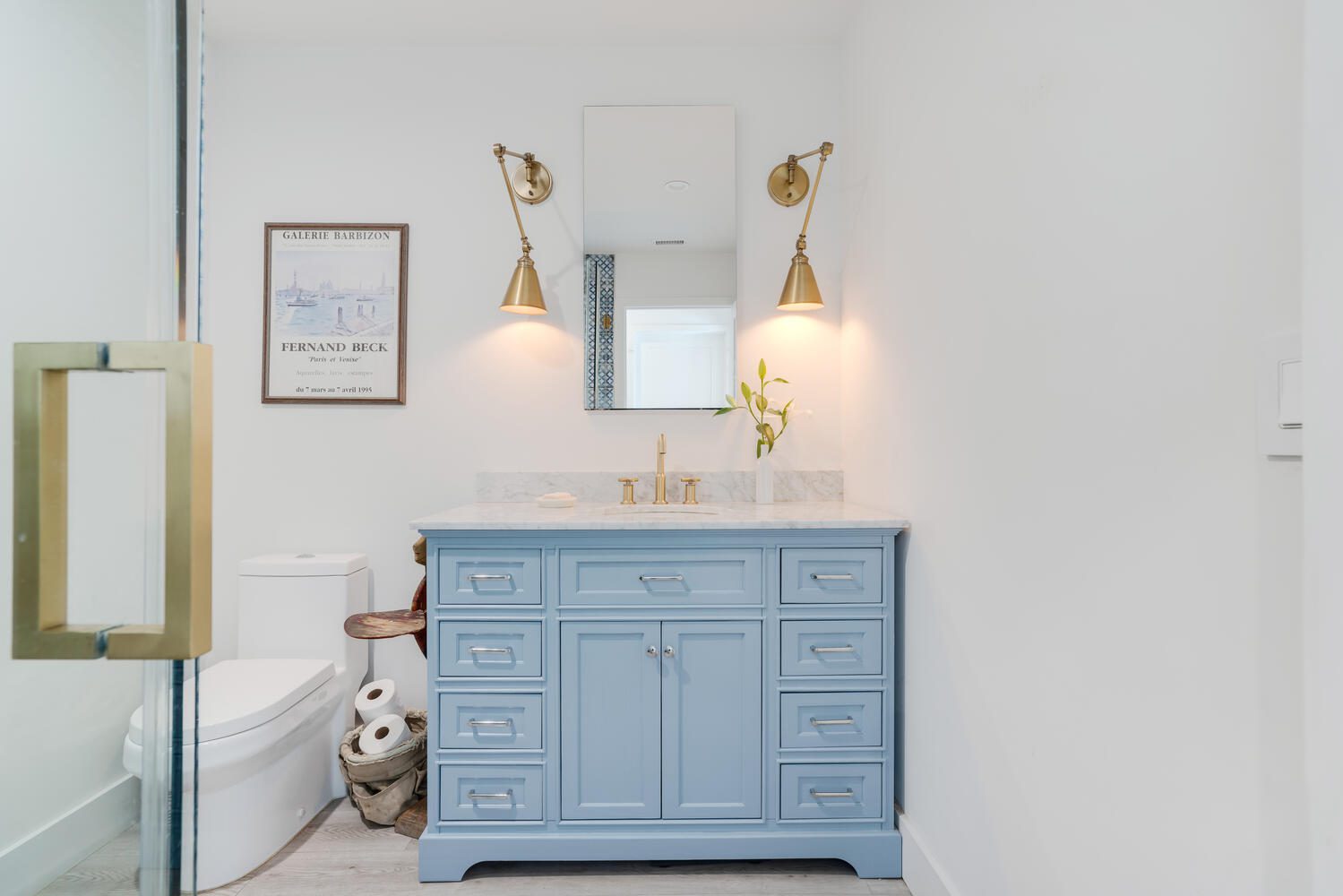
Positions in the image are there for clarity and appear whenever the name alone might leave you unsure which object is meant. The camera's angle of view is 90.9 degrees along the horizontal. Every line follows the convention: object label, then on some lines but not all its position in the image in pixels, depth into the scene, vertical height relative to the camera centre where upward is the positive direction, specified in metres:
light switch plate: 0.69 +0.06
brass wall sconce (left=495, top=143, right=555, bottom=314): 2.24 +0.87
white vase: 2.29 -0.12
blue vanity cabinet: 1.76 -0.68
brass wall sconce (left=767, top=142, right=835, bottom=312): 2.23 +0.71
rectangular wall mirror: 2.37 +0.69
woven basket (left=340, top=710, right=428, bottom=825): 1.98 -1.03
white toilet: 1.68 -0.73
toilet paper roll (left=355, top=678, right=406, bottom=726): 2.11 -0.83
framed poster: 2.37 +0.46
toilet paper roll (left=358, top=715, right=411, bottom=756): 2.01 -0.90
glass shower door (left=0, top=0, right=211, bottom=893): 0.48 +0.00
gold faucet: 2.29 -0.13
